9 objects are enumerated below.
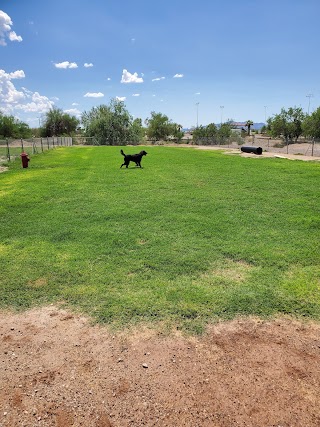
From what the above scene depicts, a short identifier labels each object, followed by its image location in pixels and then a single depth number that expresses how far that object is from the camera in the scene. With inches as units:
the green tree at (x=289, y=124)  2113.7
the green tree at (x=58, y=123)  3321.9
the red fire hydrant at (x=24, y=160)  669.9
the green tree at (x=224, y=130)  2719.0
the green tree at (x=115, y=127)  2554.1
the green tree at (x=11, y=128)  2610.7
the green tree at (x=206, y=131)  2859.3
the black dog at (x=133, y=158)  622.5
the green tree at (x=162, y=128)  3282.5
